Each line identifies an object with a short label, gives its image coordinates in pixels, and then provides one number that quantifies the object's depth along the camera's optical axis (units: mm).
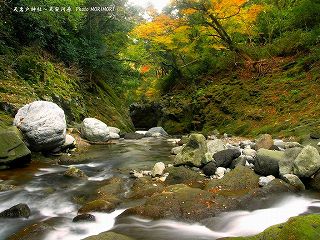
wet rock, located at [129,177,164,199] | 6473
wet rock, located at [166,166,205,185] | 7223
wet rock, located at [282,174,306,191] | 6480
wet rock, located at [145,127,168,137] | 18028
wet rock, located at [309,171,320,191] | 6452
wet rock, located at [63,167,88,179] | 8039
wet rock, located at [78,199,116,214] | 5699
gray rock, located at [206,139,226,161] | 9091
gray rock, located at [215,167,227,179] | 7660
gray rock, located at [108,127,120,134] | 16866
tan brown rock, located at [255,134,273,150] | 9359
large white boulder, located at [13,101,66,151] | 9570
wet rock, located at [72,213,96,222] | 5352
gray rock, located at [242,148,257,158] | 8674
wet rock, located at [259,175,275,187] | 6638
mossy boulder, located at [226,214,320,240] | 3482
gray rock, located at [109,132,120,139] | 15484
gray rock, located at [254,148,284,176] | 7090
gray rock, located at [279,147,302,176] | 6848
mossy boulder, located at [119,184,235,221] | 5387
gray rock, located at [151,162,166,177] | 7871
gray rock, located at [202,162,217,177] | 7695
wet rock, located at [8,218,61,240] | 4719
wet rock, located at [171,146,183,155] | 11243
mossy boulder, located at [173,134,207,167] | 8188
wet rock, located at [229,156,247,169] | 7863
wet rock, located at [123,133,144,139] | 16578
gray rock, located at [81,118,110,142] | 13359
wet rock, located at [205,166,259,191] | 6574
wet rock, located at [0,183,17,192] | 6759
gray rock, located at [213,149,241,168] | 8099
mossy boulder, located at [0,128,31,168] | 8242
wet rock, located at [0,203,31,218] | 5480
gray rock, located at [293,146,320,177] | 6605
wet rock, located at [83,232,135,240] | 4258
